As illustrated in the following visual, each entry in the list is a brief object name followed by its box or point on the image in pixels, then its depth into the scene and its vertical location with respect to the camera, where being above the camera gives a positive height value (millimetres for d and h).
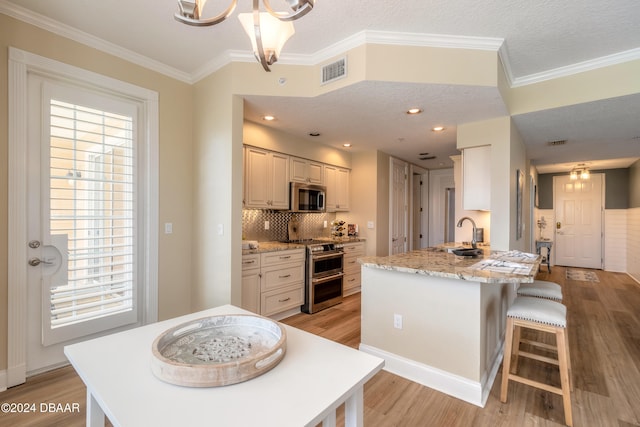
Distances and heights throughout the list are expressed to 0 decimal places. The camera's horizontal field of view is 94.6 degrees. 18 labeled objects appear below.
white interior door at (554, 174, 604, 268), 6918 -163
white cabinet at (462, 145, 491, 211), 3381 +421
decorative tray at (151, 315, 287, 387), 905 -509
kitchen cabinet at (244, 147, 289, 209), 3553 +428
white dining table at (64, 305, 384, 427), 779 -537
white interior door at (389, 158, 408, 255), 5414 +102
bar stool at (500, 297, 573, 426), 1827 -735
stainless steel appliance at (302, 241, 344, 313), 3785 -847
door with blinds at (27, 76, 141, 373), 2264 -51
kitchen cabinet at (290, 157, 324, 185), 4172 +623
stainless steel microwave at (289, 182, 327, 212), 4094 +221
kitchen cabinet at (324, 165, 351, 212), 4793 +439
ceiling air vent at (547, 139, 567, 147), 4066 +1019
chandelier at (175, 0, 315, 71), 1213 +858
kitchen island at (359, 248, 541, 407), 2029 -795
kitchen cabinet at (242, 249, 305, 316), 3188 -807
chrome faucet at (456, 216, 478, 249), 3236 -307
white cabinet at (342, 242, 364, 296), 4461 -862
